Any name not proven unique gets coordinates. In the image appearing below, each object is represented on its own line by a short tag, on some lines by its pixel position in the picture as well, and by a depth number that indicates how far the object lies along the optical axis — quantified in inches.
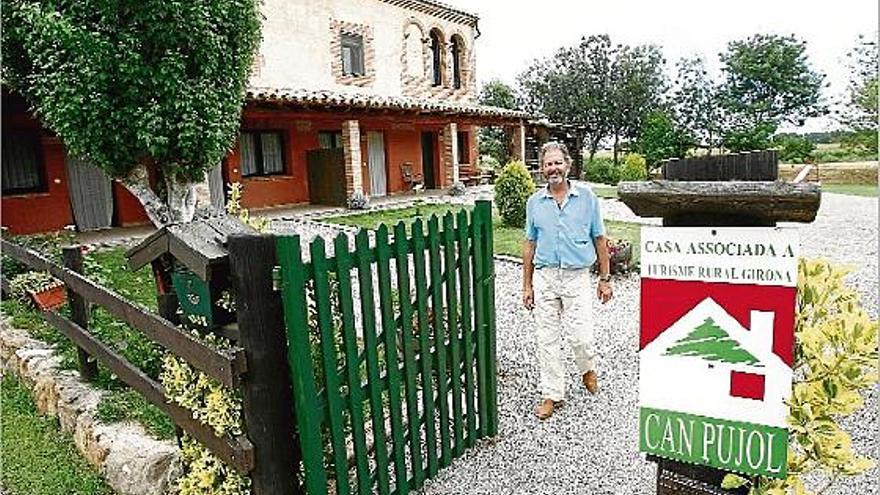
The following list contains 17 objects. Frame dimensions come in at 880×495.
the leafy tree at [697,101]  1620.8
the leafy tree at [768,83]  1593.3
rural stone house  493.0
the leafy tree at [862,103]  1149.1
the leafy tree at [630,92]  1508.4
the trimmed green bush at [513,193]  465.4
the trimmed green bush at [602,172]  1113.4
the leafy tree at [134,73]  309.6
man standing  148.9
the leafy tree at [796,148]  1219.2
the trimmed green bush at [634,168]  957.8
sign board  55.2
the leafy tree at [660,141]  1236.5
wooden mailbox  91.0
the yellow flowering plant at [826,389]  59.5
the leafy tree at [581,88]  1536.7
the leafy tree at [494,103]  1454.2
